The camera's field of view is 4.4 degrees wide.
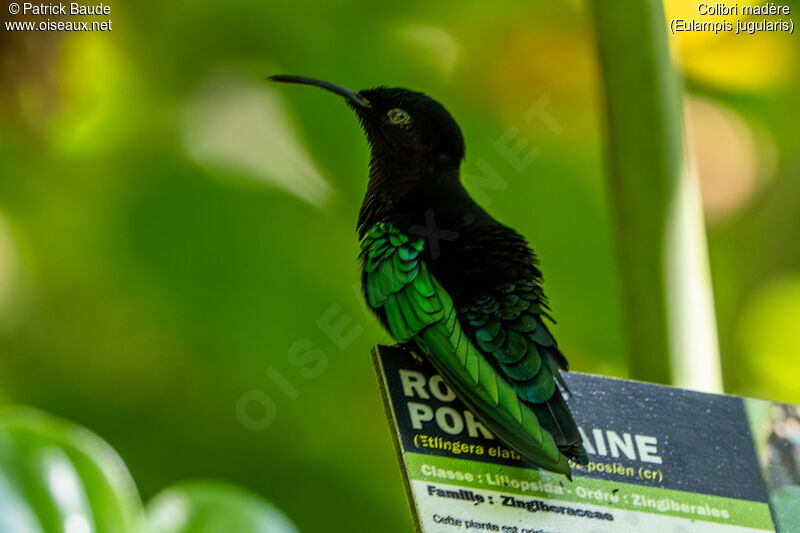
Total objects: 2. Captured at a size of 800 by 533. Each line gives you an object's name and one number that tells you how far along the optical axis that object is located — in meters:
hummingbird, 2.14
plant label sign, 2.14
